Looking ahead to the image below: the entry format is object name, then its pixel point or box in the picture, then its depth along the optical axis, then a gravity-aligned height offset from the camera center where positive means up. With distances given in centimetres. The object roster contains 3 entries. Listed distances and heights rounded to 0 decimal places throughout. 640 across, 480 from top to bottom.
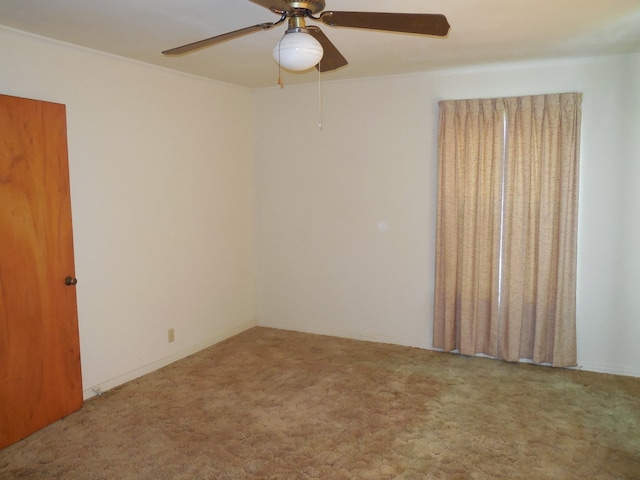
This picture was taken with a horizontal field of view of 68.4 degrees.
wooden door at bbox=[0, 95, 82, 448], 277 -41
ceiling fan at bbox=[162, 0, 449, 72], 180 +72
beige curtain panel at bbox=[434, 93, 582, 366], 371 -19
